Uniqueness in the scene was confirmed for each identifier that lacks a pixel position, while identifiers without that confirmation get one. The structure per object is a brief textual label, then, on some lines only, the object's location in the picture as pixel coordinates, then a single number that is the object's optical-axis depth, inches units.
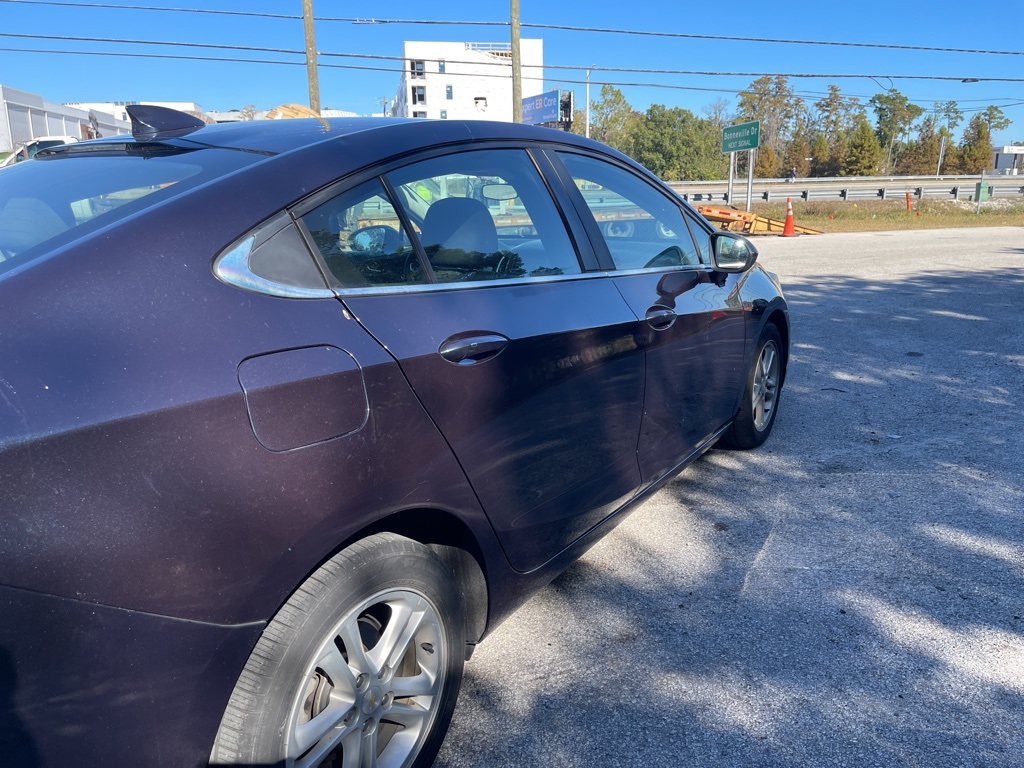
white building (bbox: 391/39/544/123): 3587.6
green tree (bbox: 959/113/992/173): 2844.5
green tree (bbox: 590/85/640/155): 2768.2
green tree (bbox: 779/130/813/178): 2723.9
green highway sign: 887.1
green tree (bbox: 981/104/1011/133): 3272.6
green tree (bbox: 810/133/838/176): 2701.8
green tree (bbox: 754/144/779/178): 2691.9
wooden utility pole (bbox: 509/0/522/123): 997.0
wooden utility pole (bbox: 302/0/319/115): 780.0
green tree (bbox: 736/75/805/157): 2997.0
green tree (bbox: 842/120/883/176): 2498.8
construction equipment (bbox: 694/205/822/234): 804.6
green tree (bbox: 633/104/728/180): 2504.9
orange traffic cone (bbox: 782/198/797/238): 793.6
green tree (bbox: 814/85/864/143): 3075.8
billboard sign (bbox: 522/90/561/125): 1902.1
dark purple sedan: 54.3
